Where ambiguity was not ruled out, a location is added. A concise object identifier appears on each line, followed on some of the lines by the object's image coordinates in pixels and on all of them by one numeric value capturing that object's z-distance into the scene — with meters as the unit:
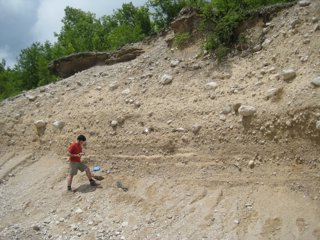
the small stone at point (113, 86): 8.24
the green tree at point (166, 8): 12.92
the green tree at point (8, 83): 14.68
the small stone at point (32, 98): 9.39
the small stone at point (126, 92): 7.87
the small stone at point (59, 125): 8.16
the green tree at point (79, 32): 16.10
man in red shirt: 6.59
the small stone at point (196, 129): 6.34
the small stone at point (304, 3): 7.19
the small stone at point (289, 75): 6.00
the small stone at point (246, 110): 5.88
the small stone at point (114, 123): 7.34
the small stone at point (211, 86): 6.86
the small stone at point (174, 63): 7.96
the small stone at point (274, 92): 5.91
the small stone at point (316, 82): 5.53
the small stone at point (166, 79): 7.55
